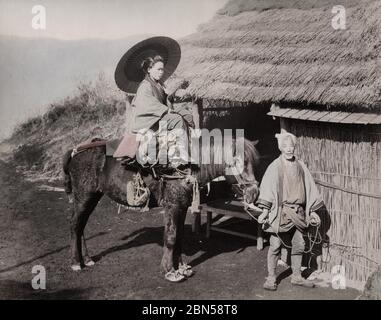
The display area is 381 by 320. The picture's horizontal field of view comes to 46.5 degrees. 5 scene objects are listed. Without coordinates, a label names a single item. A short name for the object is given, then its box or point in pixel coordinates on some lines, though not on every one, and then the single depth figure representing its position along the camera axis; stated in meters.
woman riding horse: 6.12
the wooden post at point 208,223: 8.27
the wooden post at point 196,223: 8.59
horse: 6.02
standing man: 5.84
